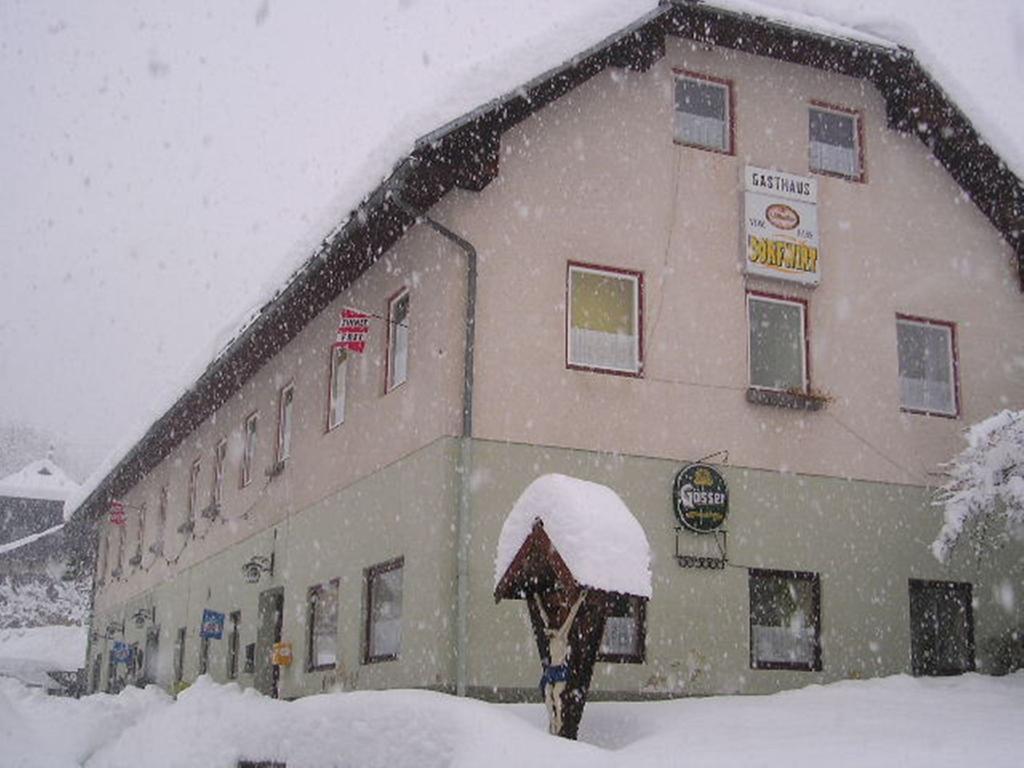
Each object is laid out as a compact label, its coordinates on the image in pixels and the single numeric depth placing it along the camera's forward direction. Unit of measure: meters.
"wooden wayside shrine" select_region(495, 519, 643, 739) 7.73
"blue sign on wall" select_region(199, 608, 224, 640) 18.19
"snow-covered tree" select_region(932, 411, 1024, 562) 11.24
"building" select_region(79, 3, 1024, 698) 11.84
